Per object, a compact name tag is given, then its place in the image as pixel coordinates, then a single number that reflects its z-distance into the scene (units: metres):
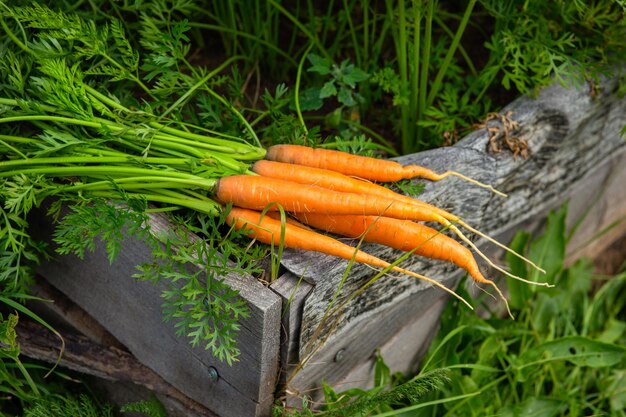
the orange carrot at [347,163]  0.86
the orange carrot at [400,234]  0.83
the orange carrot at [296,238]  0.81
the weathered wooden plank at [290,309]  0.80
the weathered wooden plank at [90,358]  0.91
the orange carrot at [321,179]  0.84
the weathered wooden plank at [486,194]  0.84
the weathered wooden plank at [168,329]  0.79
